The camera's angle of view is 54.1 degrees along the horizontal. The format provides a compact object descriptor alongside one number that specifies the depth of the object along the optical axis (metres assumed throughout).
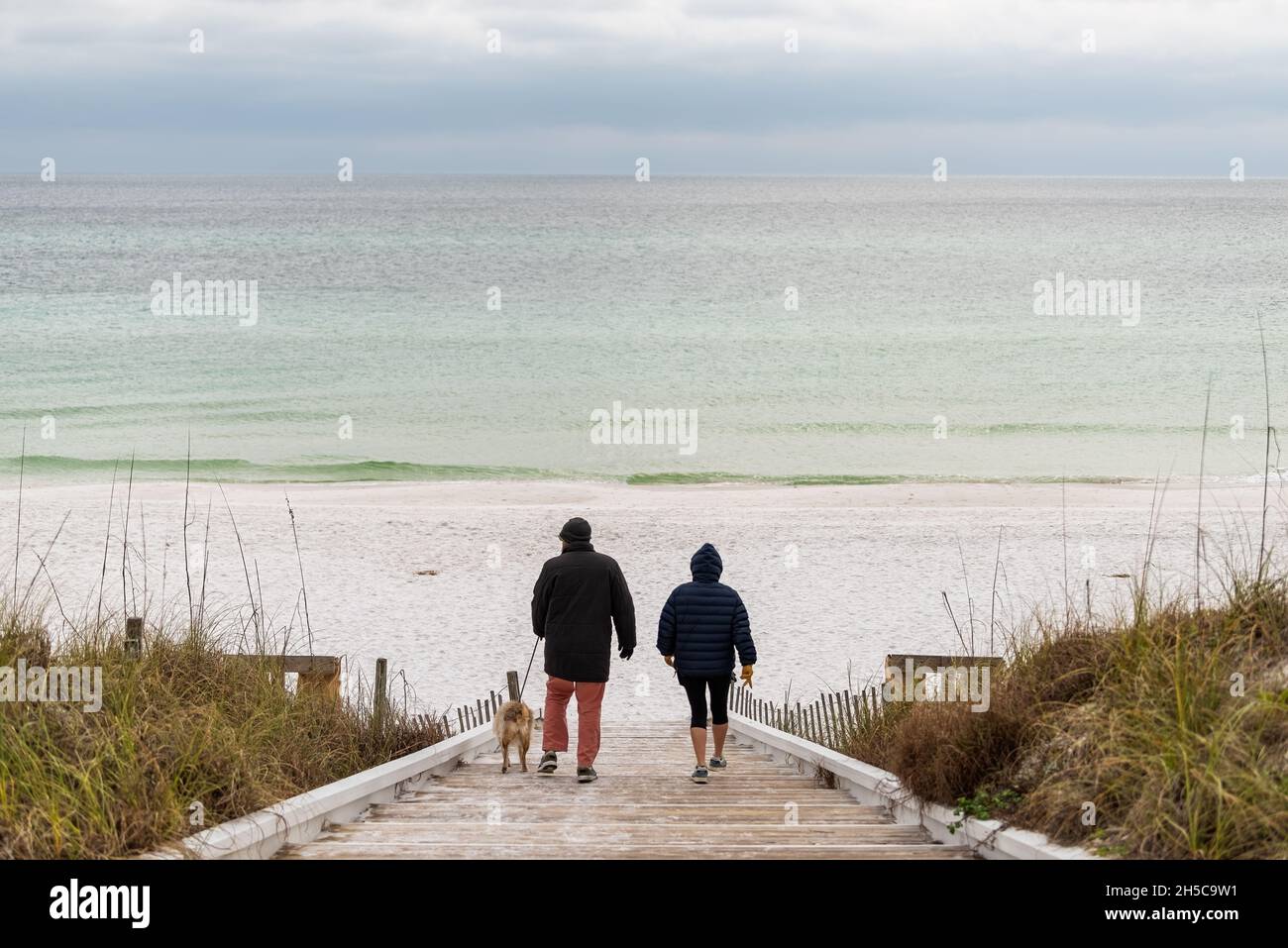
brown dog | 8.90
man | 8.70
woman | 8.63
